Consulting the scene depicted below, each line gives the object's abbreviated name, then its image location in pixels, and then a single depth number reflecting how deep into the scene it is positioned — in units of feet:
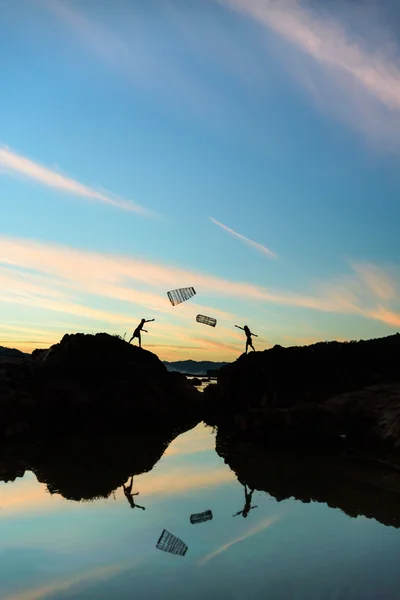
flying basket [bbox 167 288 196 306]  77.35
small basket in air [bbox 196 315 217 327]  88.79
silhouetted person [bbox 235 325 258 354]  91.23
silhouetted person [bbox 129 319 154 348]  90.58
